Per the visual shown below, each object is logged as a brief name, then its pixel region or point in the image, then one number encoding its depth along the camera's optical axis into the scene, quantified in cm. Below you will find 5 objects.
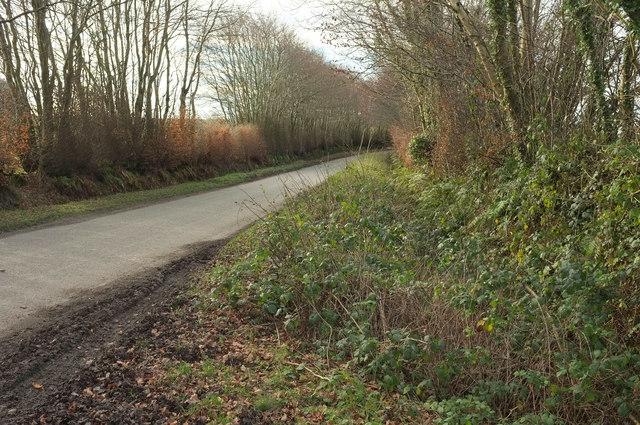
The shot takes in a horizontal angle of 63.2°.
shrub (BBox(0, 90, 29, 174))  1316
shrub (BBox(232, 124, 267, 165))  2895
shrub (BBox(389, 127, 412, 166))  1895
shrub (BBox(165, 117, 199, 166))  2125
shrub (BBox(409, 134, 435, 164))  1558
